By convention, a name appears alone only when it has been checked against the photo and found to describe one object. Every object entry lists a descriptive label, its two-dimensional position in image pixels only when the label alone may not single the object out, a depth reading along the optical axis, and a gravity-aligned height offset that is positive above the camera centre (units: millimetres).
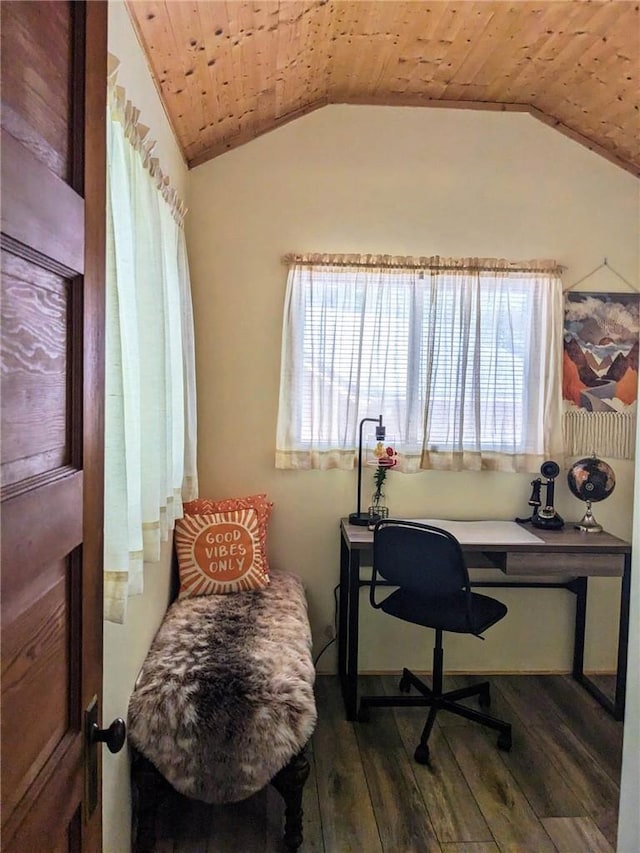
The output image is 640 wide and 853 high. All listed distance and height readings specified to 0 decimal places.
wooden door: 670 -26
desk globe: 2947 -389
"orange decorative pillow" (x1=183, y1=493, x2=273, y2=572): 2785 -531
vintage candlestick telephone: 2963 -530
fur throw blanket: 1822 -1011
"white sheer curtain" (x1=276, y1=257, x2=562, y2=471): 3004 +208
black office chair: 2393 -851
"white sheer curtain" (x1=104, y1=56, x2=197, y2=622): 1400 +102
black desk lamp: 2943 -598
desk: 2686 -718
